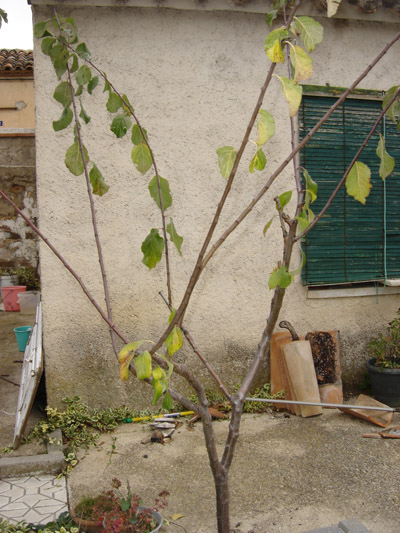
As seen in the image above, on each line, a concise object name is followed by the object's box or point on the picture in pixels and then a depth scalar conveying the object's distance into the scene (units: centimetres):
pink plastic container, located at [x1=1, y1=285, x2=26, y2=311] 890
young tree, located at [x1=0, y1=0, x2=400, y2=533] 179
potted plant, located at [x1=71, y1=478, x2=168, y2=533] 263
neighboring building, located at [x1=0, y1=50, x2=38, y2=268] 929
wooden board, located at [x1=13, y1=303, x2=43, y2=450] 376
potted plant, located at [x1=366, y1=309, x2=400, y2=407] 457
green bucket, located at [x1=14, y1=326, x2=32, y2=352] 625
